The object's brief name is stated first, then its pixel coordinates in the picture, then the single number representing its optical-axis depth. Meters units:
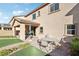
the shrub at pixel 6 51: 2.38
